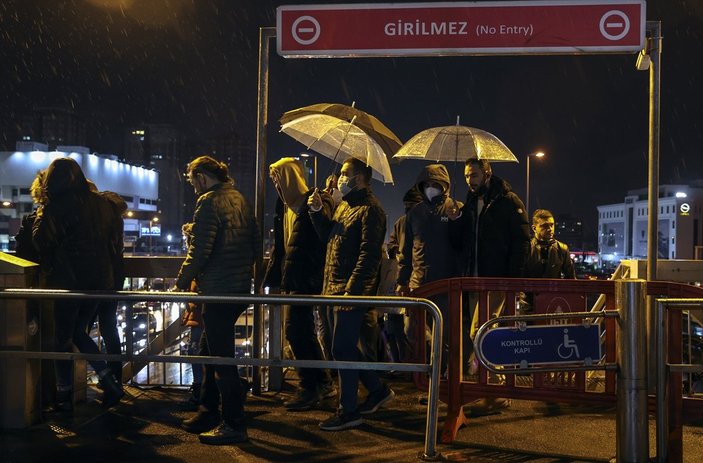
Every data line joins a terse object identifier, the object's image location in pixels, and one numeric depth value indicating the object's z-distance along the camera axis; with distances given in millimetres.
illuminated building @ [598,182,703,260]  110875
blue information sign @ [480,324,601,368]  4508
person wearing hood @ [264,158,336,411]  5891
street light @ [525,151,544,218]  31812
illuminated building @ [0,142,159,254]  78250
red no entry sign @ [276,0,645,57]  5797
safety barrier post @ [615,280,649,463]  4203
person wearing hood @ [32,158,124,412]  5668
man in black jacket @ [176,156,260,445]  4859
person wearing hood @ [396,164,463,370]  6008
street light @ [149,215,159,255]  89812
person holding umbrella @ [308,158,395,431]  5172
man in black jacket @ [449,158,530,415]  5922
